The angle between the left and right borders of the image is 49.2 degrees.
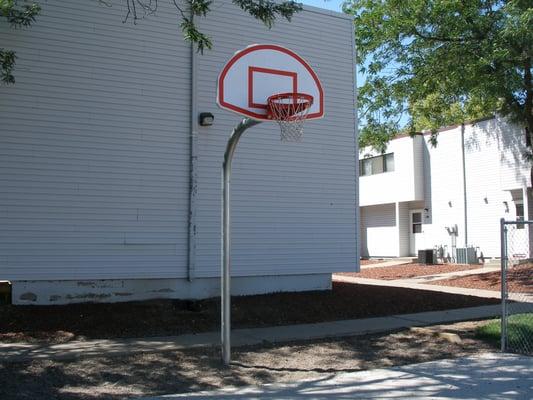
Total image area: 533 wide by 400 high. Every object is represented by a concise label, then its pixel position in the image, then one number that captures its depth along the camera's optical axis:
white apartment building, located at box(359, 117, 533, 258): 21.94
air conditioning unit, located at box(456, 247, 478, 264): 22.66
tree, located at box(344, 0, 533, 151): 14.35
